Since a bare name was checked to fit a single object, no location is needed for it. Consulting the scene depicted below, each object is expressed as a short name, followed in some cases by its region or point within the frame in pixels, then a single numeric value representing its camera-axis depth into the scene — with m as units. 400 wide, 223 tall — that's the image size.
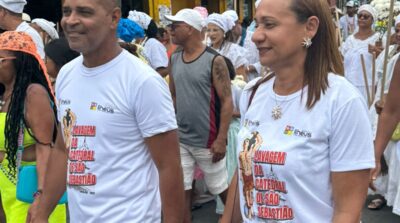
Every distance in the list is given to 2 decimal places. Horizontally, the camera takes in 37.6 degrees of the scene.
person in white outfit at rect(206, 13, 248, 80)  7.34
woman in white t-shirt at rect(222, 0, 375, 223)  2.01
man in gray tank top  5.02
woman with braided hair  3.29
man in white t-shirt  2.46
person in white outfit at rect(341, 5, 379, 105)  8.59
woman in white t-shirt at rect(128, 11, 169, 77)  7.08
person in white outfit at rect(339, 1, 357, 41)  14.97
